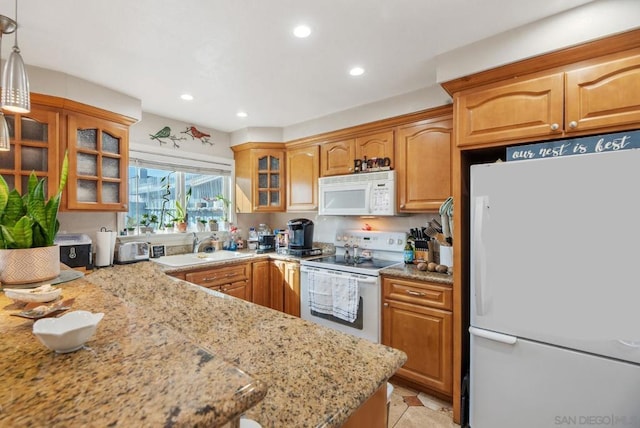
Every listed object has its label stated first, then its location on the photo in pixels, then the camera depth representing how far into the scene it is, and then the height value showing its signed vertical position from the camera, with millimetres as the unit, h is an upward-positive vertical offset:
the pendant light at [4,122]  1433 +461
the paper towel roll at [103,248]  2438 -265
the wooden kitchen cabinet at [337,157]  3010 +637
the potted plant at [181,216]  3340 +4
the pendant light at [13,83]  1108 +505
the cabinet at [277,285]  3041 -738
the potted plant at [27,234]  1136 -73
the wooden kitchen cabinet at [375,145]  2742 +692
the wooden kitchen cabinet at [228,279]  2746 -615
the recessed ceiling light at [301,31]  1640 +1058
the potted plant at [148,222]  3086 -62
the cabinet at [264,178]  3605 +482
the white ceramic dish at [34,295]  933 -256
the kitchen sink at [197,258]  2789 -434
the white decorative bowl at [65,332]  582 -242
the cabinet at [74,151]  2066 +504
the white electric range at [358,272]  2418 -495
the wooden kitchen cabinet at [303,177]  3309 +456
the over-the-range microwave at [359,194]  2654 +221
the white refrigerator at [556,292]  1353 -384
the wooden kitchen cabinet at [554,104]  1437 +623
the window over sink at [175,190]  3104 +314
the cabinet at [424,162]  2393 +465
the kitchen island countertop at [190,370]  427 -285
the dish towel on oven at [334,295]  2484 -704
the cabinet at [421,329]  2055 -837
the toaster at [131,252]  2590 -324
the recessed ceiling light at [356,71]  2127 +1078
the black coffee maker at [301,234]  3299 -198
